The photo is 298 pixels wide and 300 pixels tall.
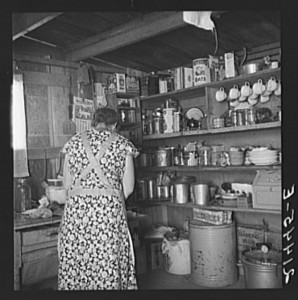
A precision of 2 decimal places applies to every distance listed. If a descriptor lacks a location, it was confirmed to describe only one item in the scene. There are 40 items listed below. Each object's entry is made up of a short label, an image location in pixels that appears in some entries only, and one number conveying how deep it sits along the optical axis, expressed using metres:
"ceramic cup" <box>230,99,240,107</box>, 3.10
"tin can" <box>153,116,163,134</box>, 3.44
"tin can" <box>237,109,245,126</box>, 2.94
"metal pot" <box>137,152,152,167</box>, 3.51
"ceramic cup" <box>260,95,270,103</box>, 2.95
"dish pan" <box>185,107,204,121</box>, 3.40
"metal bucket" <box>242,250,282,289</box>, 2.61
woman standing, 2.36
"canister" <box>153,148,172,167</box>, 3.47
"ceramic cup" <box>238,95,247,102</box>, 3.02
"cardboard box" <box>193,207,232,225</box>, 3.03
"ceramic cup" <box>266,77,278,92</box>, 2.82
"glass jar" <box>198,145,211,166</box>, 3.19
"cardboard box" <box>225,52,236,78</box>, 2.92
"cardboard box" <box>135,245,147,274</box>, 3.20
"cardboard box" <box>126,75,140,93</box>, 3.42
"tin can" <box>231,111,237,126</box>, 2.98
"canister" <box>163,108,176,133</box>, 3.37
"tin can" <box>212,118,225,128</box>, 3.04
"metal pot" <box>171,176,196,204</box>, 3.31
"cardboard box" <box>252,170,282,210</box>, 2.73
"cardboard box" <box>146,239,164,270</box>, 3.28
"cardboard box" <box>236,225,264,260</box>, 3.08
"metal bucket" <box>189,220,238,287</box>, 2.91
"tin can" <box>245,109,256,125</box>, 2.89
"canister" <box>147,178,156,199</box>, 3.50
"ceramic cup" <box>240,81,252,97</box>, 2.96
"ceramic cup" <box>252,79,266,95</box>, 2.89
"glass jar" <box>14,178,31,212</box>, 2.79
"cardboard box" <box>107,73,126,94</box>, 3.35
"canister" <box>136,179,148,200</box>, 3.48
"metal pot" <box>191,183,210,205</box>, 3.17
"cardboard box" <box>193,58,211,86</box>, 3.06
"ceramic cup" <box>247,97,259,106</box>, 3.00
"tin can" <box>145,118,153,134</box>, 3.50
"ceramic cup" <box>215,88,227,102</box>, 3.07
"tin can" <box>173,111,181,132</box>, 3.36
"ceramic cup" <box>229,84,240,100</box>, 3.02
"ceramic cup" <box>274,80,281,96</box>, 2.82
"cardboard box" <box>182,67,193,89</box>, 3.19
